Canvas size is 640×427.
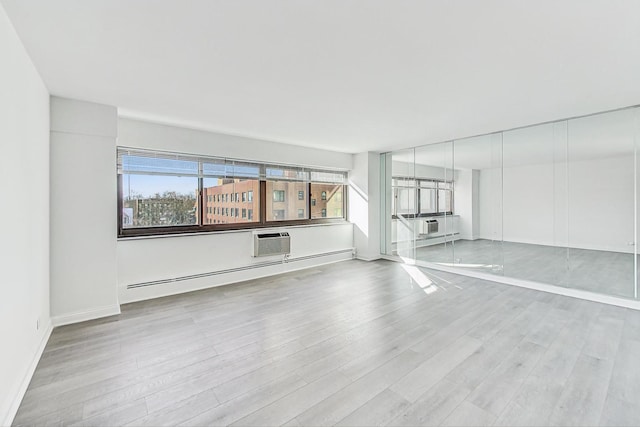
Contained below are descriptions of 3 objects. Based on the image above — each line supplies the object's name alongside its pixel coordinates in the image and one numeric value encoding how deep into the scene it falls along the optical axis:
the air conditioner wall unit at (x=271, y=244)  5.02
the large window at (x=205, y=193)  4.02
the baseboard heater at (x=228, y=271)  4.00
